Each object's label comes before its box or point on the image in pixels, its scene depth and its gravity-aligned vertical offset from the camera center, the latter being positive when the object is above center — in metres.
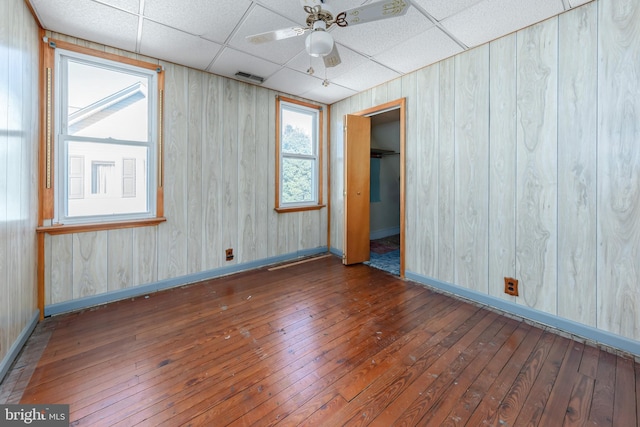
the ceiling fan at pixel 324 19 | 1.58 +1.26
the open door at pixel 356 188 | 3.84 +0.38
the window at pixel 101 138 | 2.42 +0.77
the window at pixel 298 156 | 4.04 +0.93
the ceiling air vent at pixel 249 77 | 3.26 +1.73
